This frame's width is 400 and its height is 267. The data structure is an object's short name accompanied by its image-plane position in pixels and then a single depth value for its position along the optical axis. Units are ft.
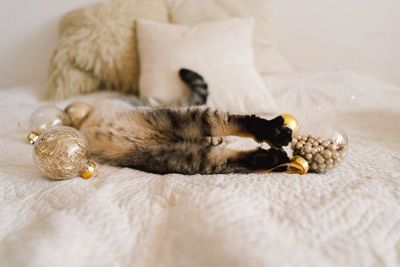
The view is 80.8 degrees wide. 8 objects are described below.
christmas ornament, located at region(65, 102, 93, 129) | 3.27
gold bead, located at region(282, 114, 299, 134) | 2.07
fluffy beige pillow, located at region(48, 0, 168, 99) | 4.30
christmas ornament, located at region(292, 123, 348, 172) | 1.87
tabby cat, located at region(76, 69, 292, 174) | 2.18
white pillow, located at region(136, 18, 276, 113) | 3.59
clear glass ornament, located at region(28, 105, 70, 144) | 2.91
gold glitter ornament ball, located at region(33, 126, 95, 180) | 1.88
